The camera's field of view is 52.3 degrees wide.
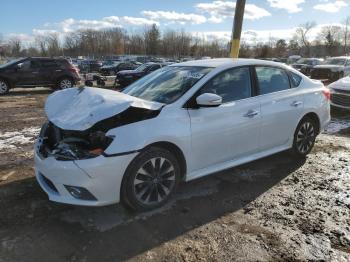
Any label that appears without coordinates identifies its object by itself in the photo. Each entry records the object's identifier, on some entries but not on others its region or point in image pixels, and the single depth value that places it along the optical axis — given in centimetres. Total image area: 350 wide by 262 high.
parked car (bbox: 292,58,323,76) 2863
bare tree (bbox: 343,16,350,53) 9896
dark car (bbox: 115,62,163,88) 1970
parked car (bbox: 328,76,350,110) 1007
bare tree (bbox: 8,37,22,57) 9989
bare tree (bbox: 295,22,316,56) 10585
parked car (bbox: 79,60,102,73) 3894
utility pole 992
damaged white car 362
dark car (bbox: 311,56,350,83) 1938
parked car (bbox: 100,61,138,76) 3391
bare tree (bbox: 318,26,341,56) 9000
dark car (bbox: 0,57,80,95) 1603
